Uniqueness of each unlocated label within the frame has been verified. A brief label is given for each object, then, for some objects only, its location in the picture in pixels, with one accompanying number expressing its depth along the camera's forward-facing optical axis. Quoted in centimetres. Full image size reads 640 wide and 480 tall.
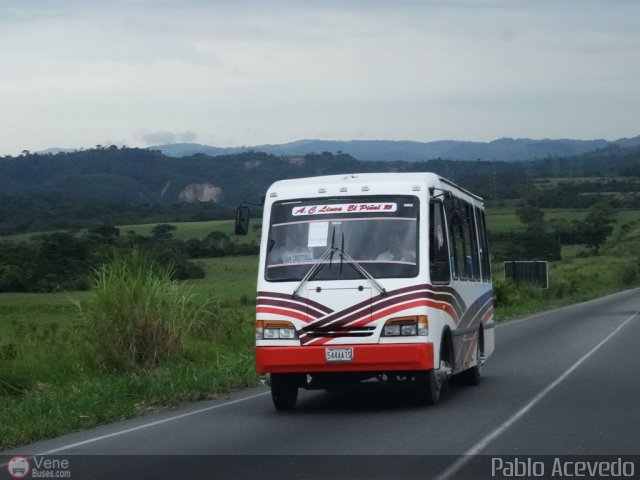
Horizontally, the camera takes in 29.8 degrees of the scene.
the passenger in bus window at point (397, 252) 1401
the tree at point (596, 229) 10925
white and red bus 1359
